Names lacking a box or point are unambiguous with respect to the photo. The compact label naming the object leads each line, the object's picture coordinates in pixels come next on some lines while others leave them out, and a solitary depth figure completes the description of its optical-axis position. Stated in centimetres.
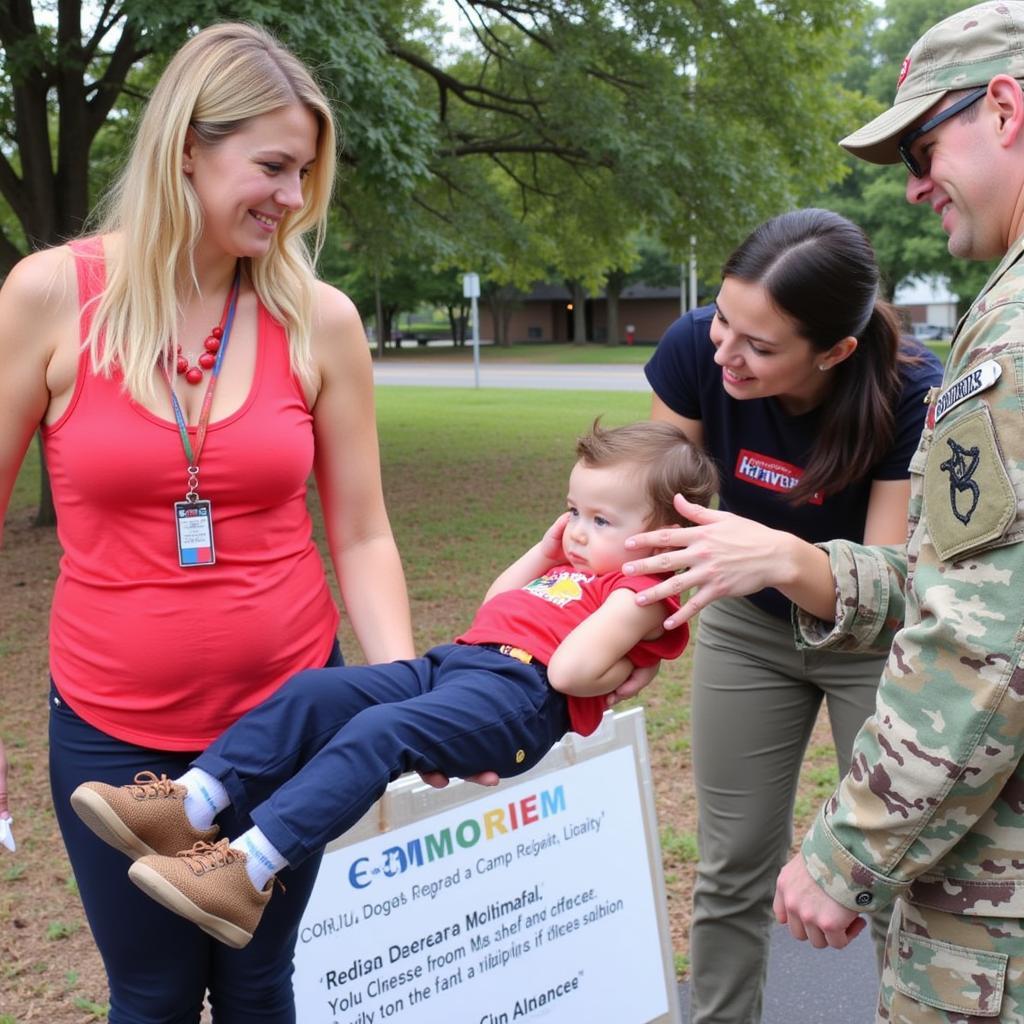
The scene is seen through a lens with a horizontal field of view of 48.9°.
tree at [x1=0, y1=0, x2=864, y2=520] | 852
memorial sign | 286
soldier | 153
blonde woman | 204
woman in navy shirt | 243
